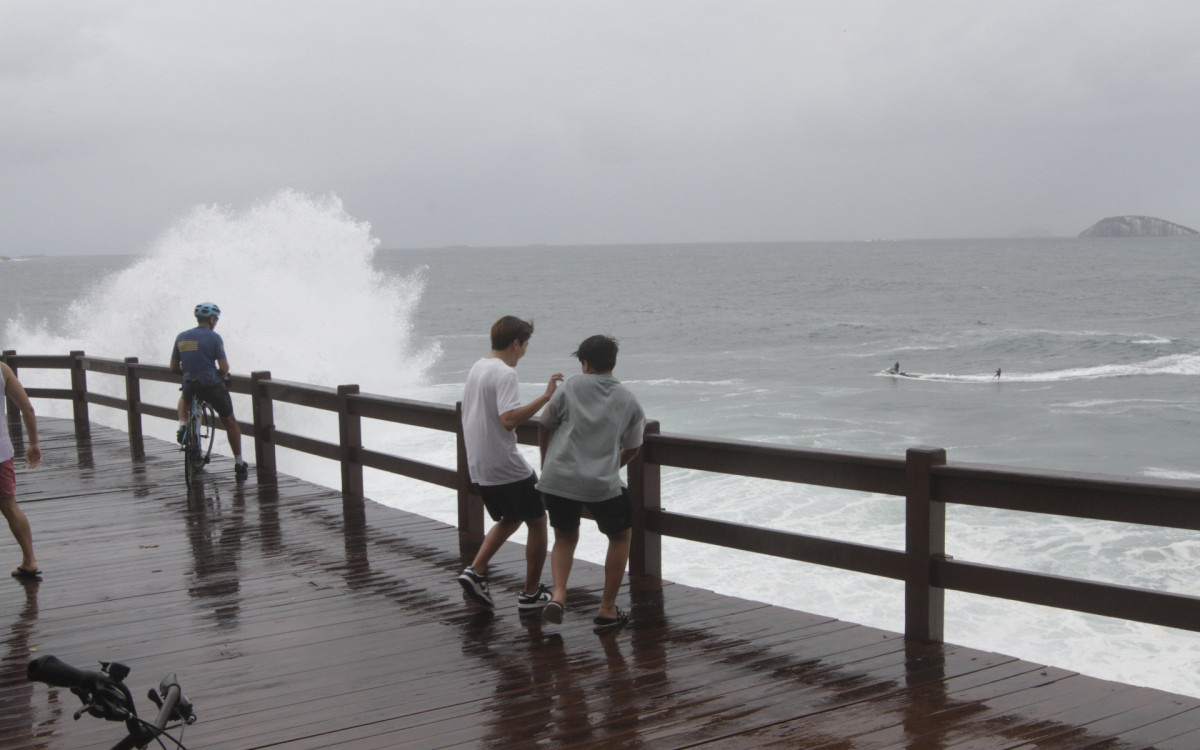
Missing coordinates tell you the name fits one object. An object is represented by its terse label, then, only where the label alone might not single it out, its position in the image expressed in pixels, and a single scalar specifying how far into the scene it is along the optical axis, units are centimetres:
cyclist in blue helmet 994
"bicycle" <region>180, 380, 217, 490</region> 1005
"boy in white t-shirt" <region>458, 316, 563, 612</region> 547
